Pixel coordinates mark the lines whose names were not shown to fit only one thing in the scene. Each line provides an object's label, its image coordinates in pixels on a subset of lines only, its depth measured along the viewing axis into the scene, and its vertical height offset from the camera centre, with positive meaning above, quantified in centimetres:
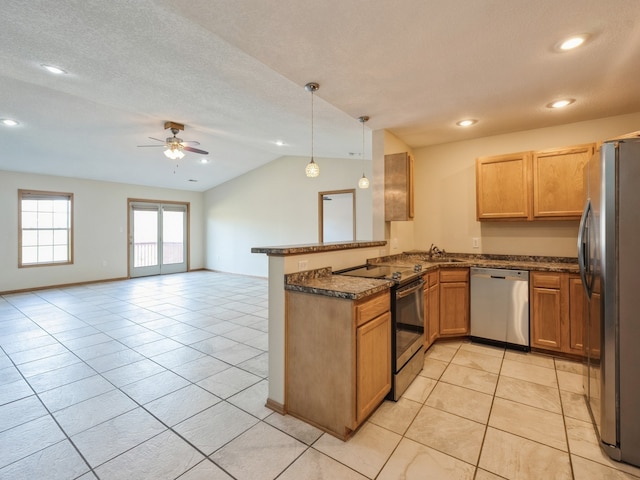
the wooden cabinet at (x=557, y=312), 287 -72
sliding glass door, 810 +11
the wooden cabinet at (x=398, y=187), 348 +64
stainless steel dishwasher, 310 -72
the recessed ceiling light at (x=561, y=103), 280 +132
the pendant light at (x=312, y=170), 313 +75
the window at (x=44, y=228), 634 +33
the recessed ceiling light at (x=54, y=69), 276 +164
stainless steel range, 225 -68
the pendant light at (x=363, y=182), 333 +70
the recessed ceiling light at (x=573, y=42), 186 +128
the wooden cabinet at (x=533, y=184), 313 +63
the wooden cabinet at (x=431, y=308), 312 -74
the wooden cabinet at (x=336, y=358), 184 -78
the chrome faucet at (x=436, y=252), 412 -16
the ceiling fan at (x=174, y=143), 436 +150
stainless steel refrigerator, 165 -32
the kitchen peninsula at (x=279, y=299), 212 -42
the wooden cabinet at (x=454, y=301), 340 -70
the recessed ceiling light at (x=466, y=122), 332 +135
